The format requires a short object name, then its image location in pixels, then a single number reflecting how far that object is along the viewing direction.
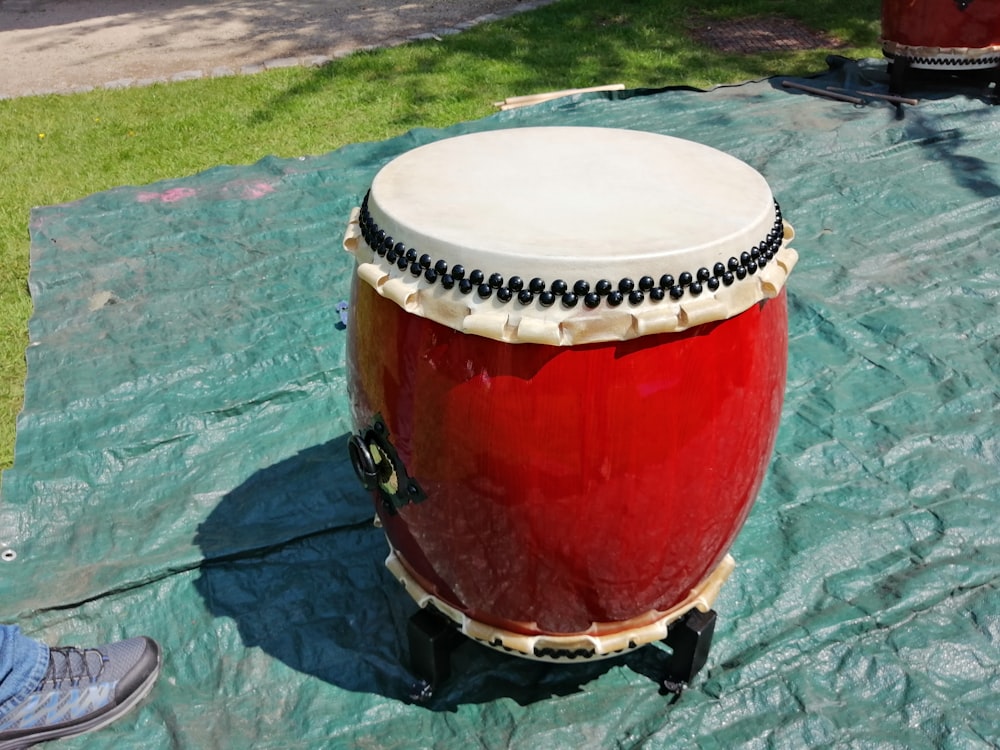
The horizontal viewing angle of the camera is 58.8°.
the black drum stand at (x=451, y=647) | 1.73
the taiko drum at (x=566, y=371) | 1.25
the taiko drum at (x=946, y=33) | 4.31
